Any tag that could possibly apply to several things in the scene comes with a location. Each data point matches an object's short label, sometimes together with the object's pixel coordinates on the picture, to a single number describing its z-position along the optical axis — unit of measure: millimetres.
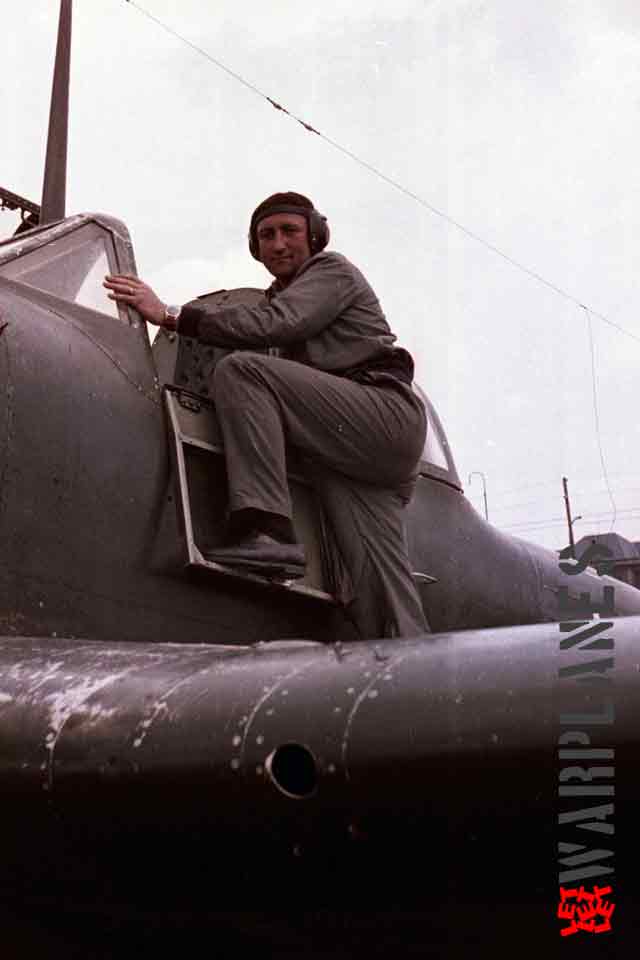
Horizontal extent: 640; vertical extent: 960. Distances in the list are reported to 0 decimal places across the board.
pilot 3955
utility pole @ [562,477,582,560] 48862
